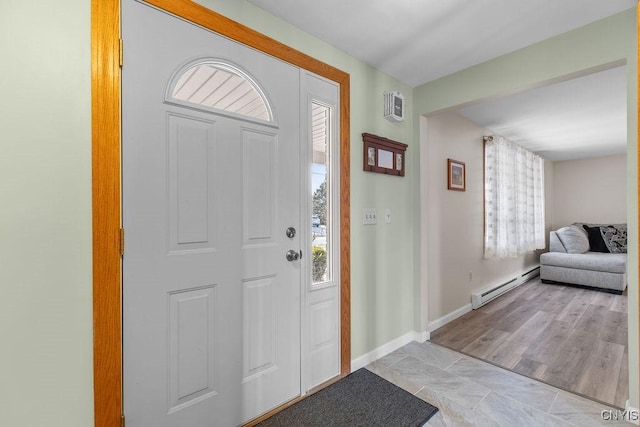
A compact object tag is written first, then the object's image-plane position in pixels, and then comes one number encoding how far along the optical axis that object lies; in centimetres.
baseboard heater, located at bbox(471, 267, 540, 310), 359
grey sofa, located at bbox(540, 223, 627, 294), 432
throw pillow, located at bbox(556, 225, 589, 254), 495
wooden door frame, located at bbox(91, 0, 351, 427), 119
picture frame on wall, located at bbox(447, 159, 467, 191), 323
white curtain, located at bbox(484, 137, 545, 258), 388
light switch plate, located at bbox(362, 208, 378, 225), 228
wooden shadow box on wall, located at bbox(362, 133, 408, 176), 226
